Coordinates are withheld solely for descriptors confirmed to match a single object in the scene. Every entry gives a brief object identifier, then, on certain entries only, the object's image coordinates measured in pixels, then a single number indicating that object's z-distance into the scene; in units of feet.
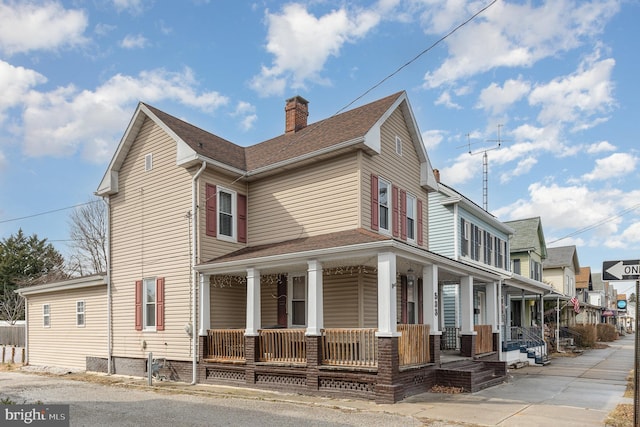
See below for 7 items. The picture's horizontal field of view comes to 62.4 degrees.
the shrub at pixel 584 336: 109.19
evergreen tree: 138.16
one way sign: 27.68
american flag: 102.93
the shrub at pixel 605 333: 144.36
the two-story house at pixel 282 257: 40.63
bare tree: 134.10
